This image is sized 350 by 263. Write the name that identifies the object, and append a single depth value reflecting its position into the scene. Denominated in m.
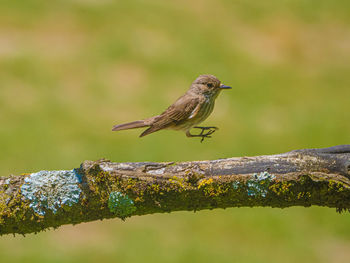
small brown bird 11.32
